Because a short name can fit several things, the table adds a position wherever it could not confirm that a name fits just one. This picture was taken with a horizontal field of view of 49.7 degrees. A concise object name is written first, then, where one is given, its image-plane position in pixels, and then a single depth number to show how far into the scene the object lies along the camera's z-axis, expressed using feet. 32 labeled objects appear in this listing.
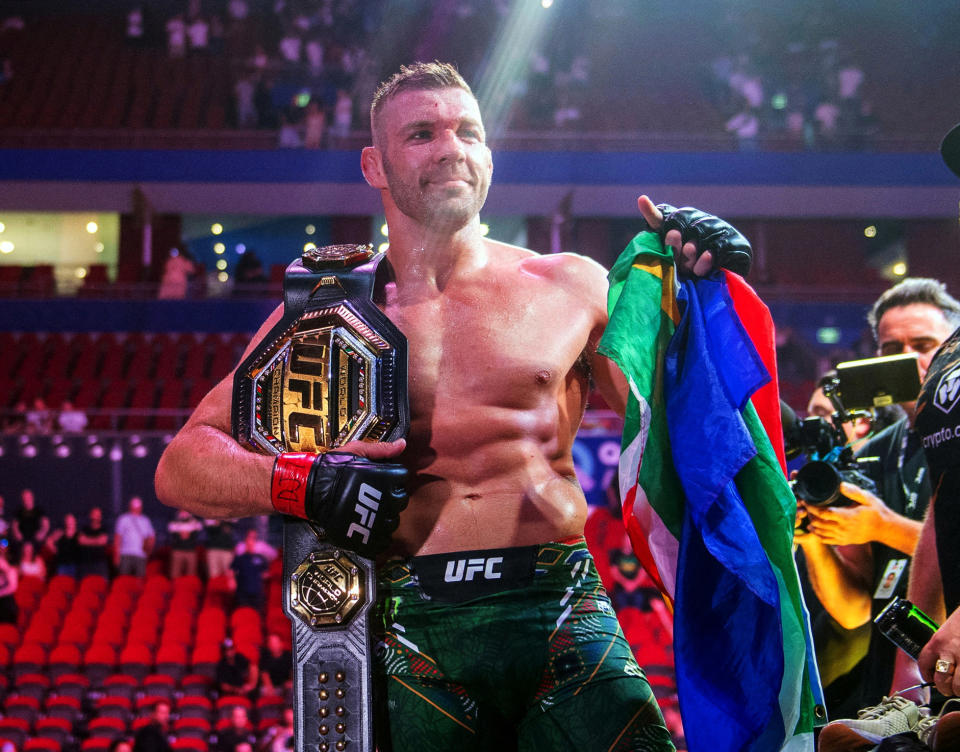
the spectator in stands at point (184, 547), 30.12
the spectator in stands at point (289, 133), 43.78
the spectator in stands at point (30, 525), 30.50
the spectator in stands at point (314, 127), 43.39
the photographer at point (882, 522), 10.32
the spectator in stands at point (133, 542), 30.50
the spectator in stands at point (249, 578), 28.35
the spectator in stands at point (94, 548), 30.27
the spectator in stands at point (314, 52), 47.78
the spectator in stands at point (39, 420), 33.96
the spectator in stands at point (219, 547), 29.94
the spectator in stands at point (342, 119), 43.09
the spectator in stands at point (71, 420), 34.45
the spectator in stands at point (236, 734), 22.63
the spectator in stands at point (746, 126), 43.70
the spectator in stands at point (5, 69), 48.65
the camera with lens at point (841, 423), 10.30
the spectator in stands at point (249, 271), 42.88
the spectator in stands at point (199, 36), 50.26
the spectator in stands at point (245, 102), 45.62
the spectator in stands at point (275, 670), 24.86
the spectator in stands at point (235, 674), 24.79
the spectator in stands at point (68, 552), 30.19
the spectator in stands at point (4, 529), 30.71
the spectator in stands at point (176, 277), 42.55
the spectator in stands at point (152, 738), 21.22
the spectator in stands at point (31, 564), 29.89
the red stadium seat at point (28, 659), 25.49
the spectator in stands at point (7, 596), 27.12
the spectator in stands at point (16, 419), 33.96
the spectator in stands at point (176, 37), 50.11
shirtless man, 6.42
